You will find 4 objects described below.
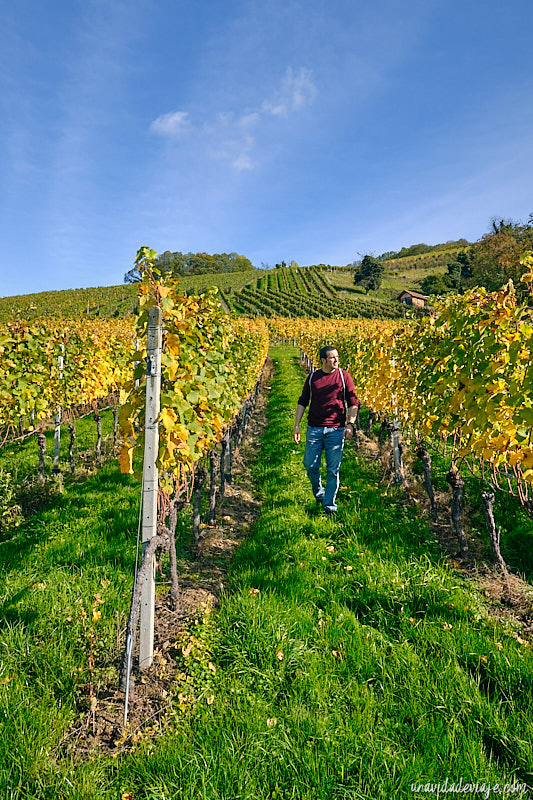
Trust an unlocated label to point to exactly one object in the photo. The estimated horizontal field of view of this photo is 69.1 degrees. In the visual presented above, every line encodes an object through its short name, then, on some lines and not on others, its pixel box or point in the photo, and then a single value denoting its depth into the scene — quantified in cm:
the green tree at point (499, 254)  4700
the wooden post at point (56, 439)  632
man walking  446
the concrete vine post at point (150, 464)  243
